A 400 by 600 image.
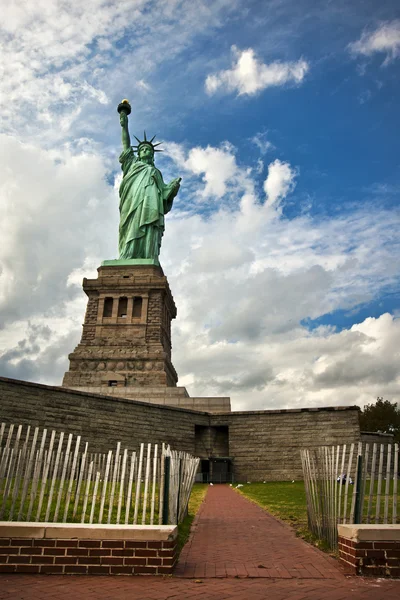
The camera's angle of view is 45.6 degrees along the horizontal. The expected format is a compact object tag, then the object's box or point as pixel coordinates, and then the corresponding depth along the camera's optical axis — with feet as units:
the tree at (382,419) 173.82
